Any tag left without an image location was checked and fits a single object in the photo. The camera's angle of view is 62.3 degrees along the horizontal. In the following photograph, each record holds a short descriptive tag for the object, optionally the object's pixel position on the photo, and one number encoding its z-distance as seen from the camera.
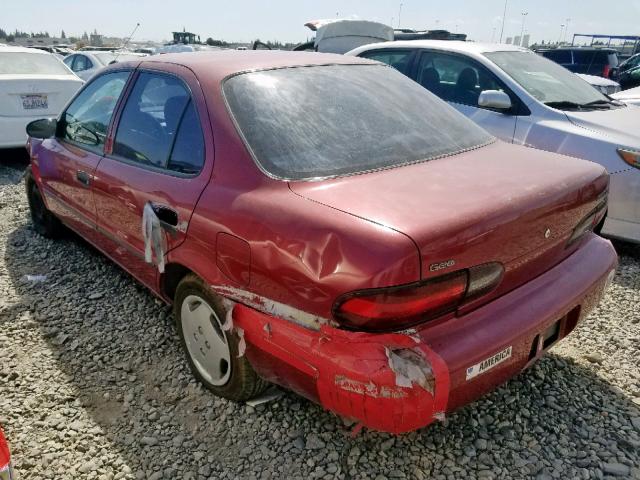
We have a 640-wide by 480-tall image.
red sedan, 1.69
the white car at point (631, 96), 6.56
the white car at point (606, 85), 8.53
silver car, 3.88
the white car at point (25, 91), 6.47
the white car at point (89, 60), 11.09
